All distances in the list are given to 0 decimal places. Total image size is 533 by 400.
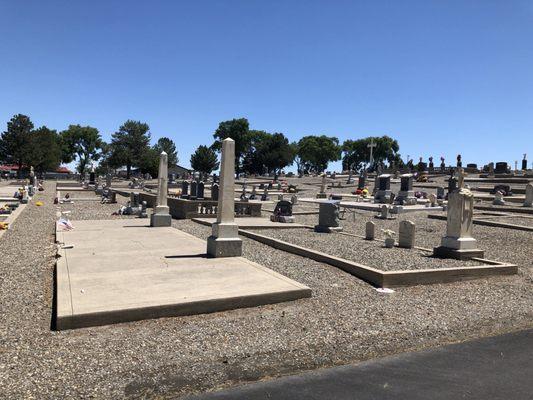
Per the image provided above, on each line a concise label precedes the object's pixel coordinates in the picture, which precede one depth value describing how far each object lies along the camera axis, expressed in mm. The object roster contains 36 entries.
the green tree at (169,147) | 109562
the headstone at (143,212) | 18412
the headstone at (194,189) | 23594
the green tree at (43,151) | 80688
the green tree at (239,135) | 116875
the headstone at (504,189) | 35925
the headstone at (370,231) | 13000
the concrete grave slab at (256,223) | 14959
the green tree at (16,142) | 80000
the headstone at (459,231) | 10211
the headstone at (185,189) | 26953
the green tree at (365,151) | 131550
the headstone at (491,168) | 56969
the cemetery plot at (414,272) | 7902
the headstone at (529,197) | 24597
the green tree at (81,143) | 109438
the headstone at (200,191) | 23097
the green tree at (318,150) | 123000
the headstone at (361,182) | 45150
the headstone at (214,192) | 20794
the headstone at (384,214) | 21094
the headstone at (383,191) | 30848
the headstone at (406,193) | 27828
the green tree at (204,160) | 108688
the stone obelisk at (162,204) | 14688
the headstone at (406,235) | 11588
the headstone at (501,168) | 58656
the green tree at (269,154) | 112125
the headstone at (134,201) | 20556
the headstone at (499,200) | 27234
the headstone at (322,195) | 37075
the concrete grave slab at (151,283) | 5656
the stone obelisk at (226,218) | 9344
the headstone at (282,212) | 17469
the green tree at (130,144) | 93688
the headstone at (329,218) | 14998
